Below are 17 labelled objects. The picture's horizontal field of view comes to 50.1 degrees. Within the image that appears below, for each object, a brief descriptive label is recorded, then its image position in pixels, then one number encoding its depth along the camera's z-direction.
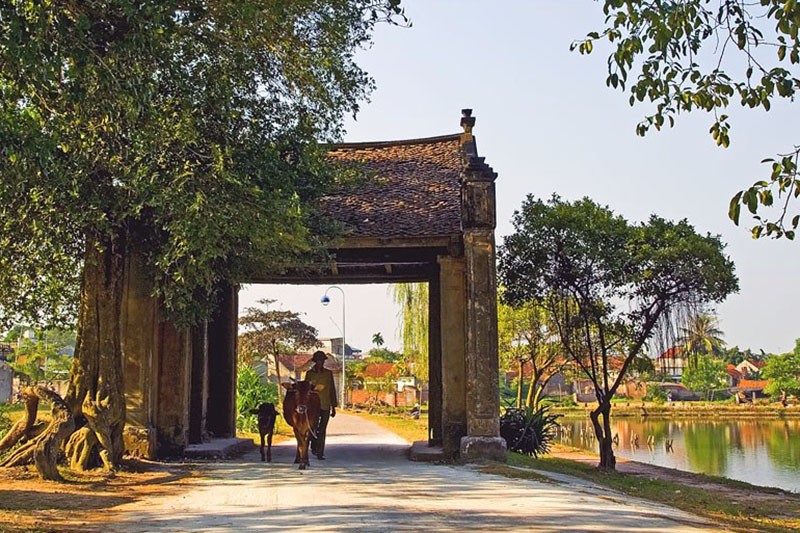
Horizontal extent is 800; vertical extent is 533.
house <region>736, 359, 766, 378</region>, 91.89
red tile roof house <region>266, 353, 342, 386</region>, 53.97
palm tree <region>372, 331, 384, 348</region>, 69.19
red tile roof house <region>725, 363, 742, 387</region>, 79.95
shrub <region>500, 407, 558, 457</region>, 17.73
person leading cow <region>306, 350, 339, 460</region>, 12.68
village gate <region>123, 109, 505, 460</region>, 12.41
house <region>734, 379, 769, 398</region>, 69.75
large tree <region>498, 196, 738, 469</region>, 15.98
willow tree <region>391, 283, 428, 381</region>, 29.89
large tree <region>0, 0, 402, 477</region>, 6.86
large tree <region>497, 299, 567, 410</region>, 25.11
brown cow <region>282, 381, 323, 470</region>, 11.42
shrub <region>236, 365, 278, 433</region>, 23.27
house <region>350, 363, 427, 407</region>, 46.15
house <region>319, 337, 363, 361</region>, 80.12
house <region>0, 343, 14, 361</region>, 31.75
